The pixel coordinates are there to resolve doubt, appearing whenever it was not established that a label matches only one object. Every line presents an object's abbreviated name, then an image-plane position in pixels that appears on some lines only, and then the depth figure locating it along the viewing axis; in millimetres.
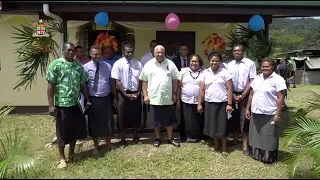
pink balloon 5539
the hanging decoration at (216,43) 6457
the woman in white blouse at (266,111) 4555
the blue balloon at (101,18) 5465
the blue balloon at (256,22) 5633
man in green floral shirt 4473
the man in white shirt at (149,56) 6122
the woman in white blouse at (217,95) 5000
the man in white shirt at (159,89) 5191
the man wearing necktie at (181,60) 5957
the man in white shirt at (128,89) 5277
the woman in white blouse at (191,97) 5375
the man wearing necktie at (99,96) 5059
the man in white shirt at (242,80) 5164
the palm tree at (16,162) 3793
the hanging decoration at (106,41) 5910
